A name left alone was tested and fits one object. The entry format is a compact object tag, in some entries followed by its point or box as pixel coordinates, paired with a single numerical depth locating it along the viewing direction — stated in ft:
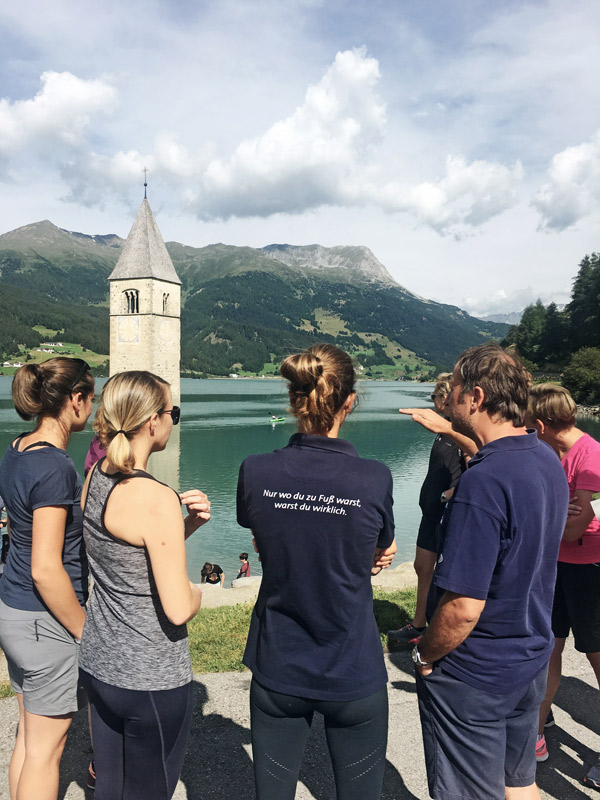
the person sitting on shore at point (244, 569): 36.50
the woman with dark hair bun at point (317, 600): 6.23
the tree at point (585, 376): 194.39
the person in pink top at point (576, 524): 9.93
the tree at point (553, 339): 256.11
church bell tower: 161.07
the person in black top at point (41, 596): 7.56
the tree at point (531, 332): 281.54
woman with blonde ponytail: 6.26
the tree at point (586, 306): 228.43
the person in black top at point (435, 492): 12.97
